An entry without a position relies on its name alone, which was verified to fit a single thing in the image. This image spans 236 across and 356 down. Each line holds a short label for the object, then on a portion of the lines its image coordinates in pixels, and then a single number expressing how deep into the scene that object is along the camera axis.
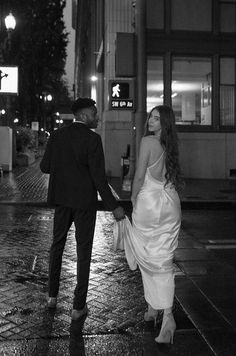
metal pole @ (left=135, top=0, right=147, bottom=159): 13.69
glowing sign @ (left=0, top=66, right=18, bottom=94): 22.88
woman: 4.12
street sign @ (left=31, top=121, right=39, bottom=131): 49.18
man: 4.31
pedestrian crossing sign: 14.04
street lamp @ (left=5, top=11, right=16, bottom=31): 21.86
